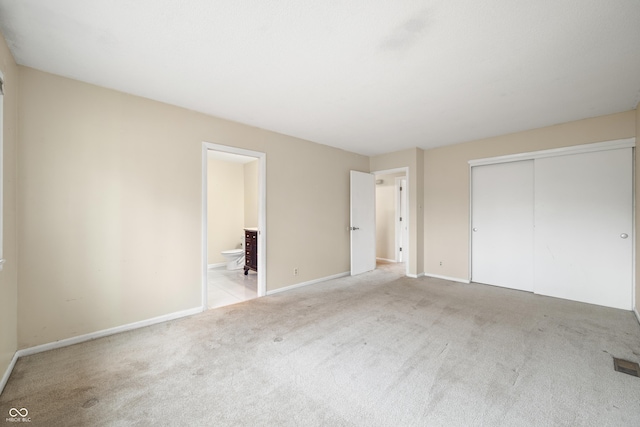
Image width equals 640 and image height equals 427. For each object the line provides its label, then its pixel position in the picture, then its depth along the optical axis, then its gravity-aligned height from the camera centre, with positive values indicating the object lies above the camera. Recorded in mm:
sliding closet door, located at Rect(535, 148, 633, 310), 3271 -157
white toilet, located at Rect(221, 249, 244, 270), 5340 -941
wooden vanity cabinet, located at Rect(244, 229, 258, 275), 4848 -685
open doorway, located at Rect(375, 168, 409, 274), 6594 -133
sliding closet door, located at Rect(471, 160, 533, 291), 4023 -154
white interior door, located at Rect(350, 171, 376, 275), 5098 -162
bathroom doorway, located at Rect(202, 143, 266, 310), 4922 -66
